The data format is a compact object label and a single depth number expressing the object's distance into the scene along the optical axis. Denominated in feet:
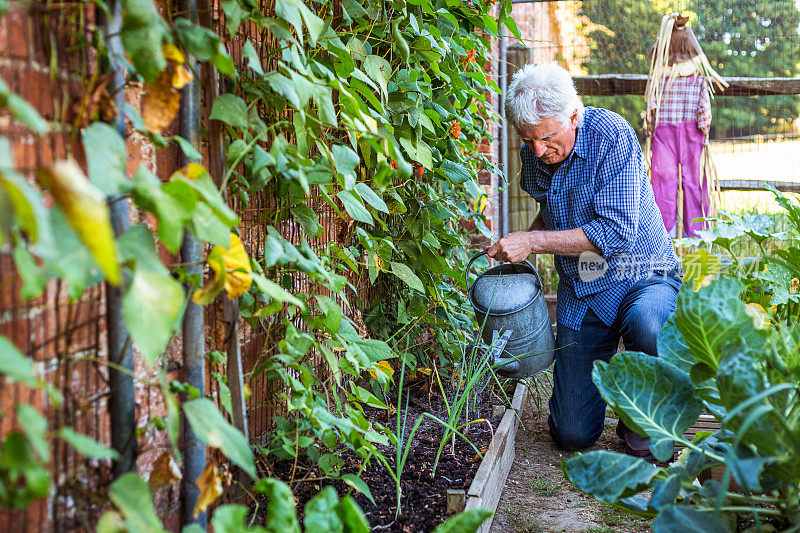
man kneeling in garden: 7.41
